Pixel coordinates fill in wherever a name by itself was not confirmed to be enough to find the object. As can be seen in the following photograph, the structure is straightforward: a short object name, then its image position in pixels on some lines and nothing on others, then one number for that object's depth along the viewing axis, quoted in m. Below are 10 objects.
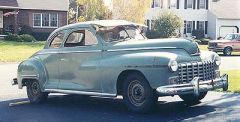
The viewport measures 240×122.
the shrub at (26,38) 31.49
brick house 34.95
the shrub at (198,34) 40.48
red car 26.79
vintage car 7.05
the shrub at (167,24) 35.79
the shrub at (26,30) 34.62
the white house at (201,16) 39.82
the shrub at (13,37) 31.23
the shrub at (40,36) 34.49
